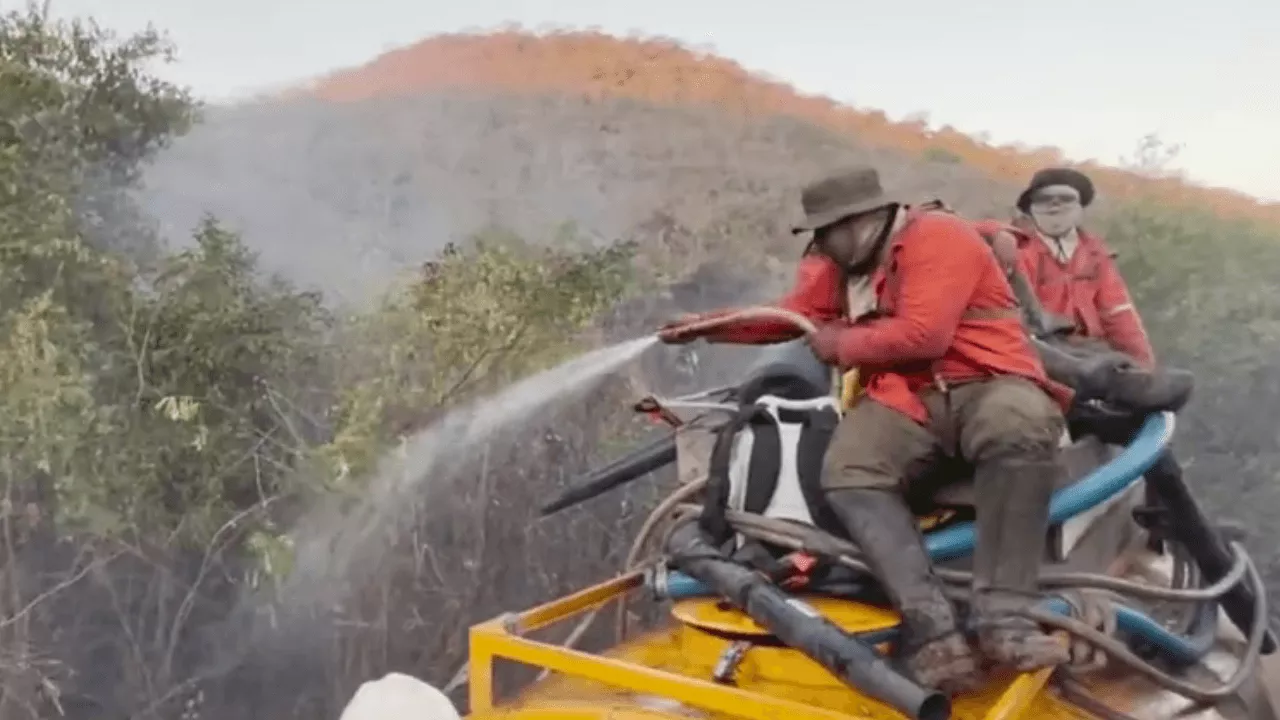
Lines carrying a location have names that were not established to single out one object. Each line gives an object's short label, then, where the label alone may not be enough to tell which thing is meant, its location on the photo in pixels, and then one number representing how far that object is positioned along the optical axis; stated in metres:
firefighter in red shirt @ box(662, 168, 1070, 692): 1.83
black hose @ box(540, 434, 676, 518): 2.55
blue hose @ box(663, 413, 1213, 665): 2.00
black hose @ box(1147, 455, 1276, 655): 2.40
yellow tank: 1.79
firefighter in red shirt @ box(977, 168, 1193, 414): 3.13
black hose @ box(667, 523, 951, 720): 1.67
